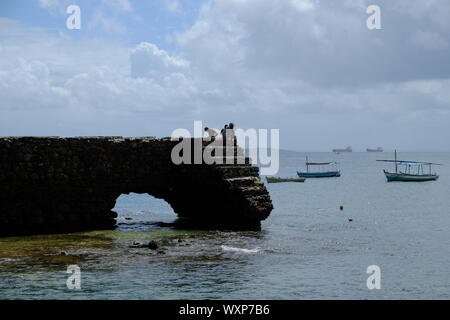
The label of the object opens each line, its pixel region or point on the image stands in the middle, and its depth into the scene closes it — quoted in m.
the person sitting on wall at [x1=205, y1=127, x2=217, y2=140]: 38.38
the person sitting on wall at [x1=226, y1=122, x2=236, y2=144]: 37.75
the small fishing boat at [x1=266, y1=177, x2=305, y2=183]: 102.19
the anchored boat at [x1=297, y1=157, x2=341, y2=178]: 118.36
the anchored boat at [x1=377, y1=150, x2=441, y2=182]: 106.24
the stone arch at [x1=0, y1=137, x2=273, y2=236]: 34.31
